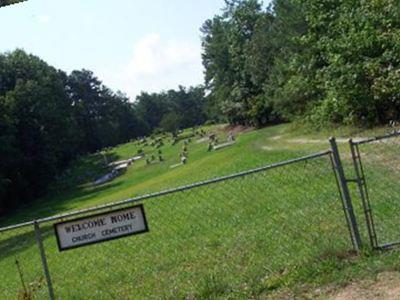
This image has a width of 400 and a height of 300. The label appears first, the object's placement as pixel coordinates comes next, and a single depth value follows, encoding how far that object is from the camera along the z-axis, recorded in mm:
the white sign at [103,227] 7188
